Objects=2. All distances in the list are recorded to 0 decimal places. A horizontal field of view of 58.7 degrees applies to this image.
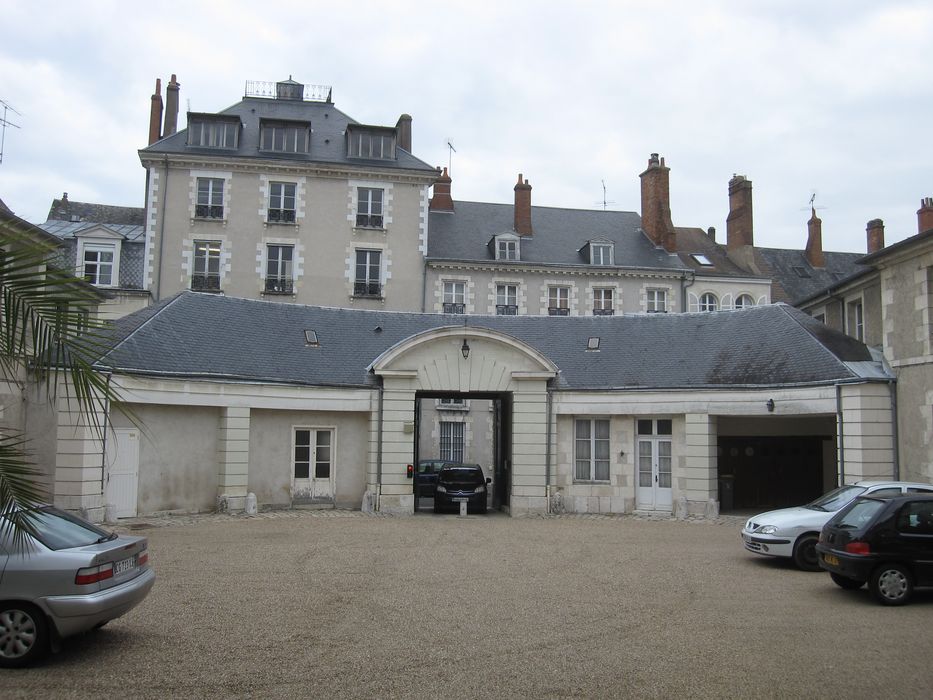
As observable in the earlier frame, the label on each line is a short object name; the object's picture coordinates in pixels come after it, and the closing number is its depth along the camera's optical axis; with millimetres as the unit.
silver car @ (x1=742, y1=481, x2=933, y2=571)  12570
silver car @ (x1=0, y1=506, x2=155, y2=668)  6879
